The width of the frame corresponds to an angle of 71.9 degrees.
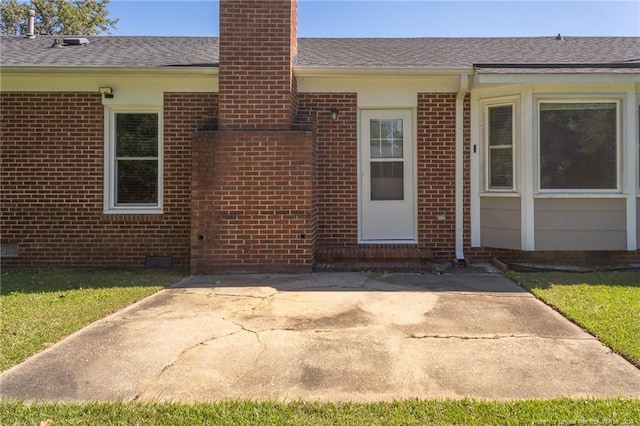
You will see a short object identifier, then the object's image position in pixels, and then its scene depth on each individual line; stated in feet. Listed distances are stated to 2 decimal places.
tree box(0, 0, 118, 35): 78.74
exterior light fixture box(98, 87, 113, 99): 24.34
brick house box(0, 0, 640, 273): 22.20
